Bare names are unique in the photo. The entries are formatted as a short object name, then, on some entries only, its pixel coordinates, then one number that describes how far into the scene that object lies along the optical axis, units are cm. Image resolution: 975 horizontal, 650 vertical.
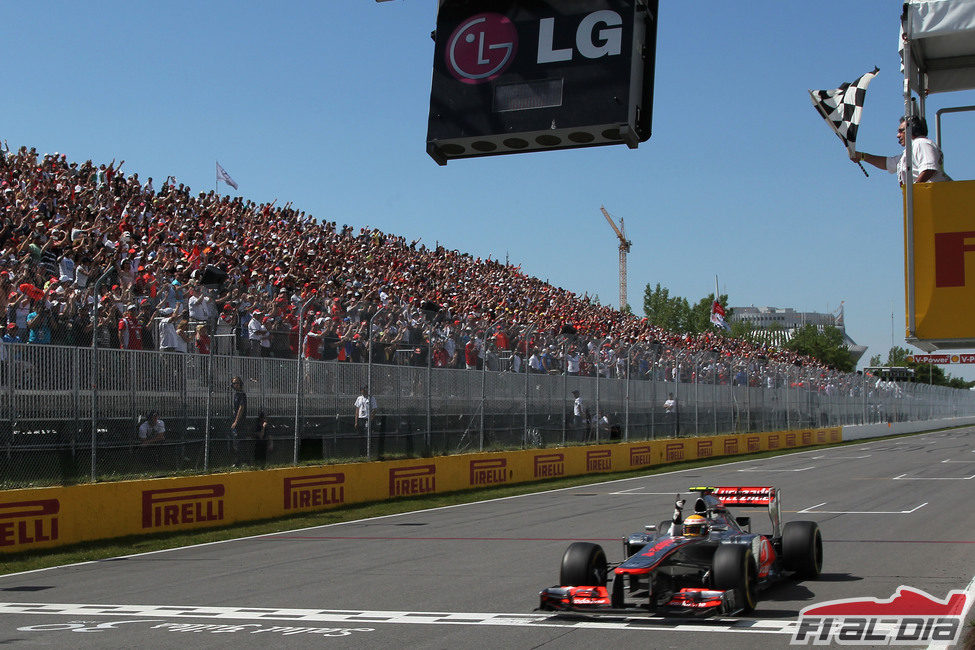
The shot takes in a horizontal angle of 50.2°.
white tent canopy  471
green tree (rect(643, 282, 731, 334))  9194
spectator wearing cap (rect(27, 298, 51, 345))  1387
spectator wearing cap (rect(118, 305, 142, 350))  1526
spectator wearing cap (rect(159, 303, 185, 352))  1603
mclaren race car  802
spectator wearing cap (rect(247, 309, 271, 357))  1780
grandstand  1445
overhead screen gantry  888
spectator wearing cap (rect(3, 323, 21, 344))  1357
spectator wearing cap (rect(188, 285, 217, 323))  1669
